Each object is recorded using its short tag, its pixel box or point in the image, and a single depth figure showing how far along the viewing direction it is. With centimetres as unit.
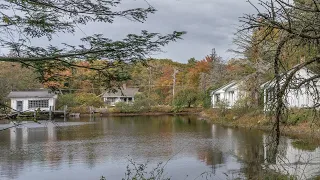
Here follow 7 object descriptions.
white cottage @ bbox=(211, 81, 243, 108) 3181
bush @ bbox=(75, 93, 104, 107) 4316
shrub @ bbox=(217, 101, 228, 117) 2970
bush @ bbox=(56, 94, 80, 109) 4338
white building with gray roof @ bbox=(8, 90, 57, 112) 4234
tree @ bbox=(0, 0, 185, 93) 538
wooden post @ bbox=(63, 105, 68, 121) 4019
